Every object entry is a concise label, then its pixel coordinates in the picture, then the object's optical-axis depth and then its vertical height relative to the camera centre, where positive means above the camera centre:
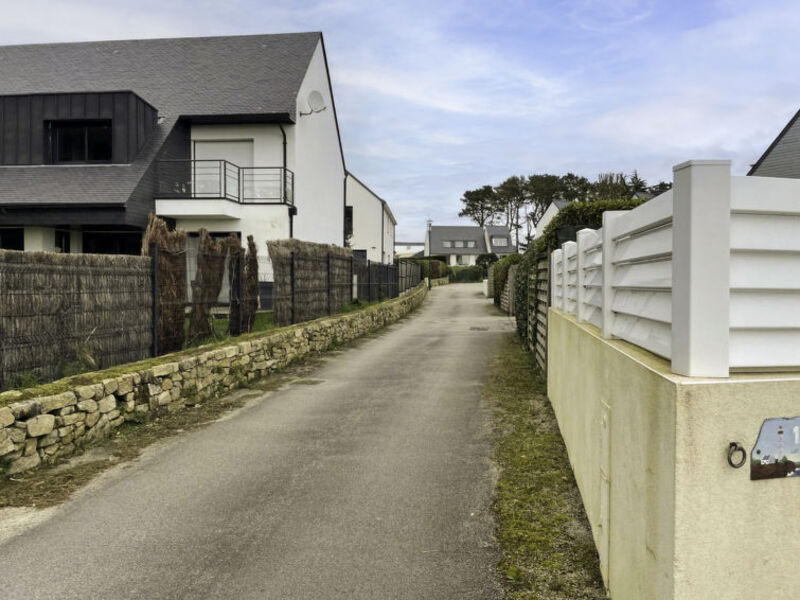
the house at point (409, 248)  107.50 +6.31
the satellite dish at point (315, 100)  21.52 +6.32
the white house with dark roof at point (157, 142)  18.48 +4.52
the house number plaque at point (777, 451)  2.12 -0.58
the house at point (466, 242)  85.00 +5.45
